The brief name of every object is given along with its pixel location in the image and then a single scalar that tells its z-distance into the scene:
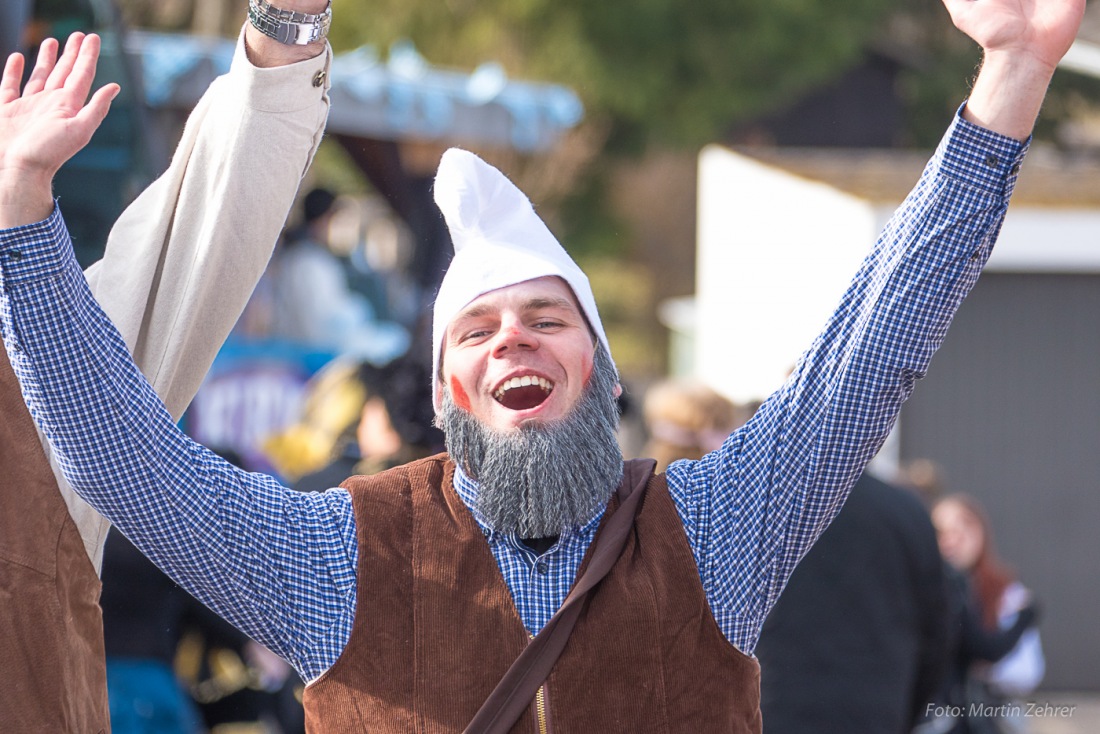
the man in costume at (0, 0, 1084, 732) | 4.07
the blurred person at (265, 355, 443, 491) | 9.36
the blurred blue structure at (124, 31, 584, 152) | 20.27
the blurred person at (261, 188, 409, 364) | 17.77
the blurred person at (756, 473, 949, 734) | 7.83
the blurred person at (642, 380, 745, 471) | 9.08
